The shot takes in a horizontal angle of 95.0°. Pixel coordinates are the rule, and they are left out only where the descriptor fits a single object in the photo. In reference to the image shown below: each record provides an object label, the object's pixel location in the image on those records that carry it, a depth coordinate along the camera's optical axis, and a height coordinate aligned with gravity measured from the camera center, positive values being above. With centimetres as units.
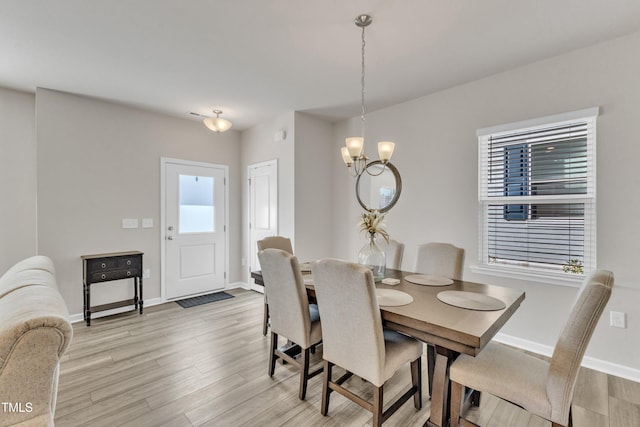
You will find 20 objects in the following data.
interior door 440 +8
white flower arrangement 233 -12
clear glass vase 238 -41
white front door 429 -30
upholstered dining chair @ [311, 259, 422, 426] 158 -75
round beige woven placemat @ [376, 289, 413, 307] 178 -57
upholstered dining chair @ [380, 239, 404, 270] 296 -46
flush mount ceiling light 360 +104
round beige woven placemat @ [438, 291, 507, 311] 171 -57
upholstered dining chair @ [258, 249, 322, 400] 204 -69
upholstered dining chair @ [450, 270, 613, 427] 128 -84
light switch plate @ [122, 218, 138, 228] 389 -19
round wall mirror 377 +29
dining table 142 -58
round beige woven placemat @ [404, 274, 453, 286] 226 -57
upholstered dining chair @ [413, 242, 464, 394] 258 -46
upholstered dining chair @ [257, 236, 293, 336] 307 -40
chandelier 213 +48
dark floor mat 416 -135
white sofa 86 -45
